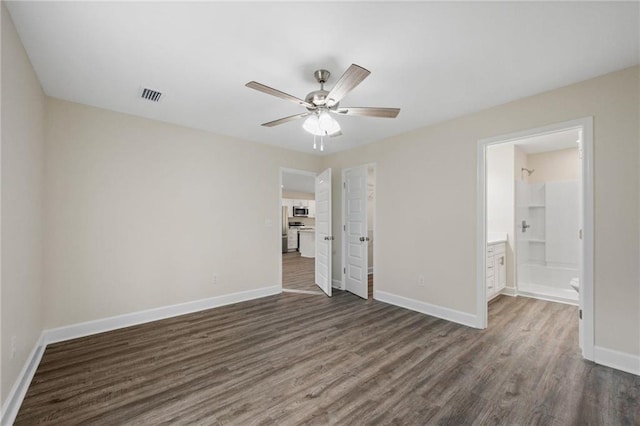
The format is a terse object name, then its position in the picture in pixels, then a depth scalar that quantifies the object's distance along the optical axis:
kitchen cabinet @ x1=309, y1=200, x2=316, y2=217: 11.45
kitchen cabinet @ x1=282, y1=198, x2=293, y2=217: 10.78
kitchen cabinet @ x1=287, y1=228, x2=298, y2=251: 10.53
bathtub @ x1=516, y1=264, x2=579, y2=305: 4.14
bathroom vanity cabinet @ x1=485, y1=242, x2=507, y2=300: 4.00
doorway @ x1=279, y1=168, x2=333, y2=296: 4.62
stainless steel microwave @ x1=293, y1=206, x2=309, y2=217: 10.92
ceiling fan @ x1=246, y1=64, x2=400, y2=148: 1.87
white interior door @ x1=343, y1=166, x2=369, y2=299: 4.34
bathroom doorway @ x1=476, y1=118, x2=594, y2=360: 4.35
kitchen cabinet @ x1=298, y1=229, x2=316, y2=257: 8.73
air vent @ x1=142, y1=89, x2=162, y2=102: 2.62
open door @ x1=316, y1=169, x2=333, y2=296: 4.48
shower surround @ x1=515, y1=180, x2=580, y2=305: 4.55
